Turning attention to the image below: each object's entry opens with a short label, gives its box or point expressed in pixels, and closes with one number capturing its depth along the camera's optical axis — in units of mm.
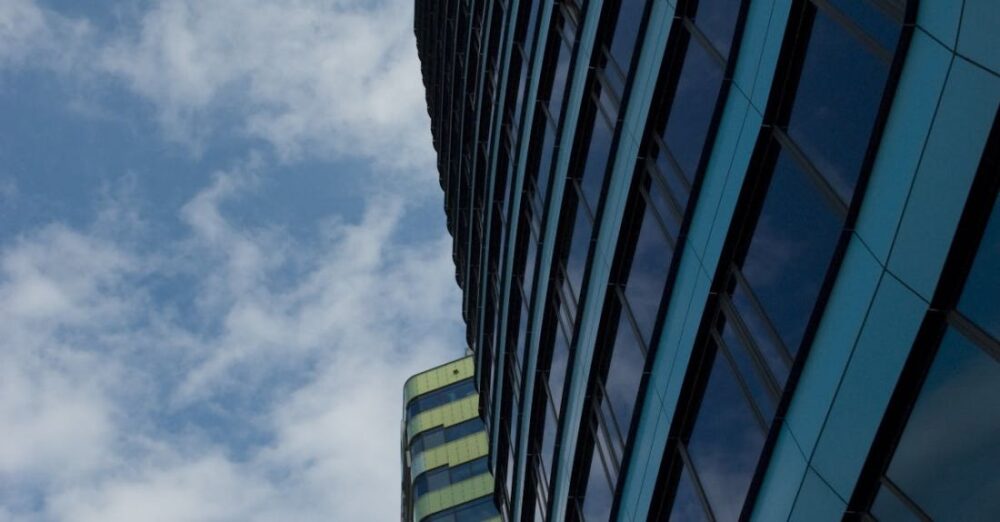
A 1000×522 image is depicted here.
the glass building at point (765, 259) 7387
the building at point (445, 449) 44656
